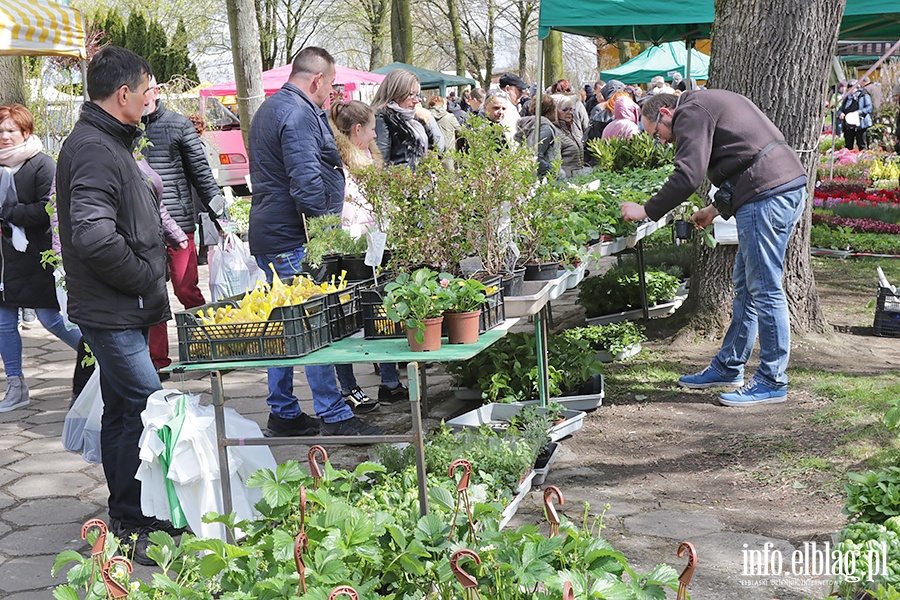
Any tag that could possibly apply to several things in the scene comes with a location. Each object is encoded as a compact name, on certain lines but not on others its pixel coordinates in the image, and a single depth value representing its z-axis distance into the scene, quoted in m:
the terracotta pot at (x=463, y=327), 3.36
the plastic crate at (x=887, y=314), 6.42
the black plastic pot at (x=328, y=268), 4.21
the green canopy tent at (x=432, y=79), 21.30
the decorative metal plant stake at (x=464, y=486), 2.48
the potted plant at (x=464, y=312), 3.35
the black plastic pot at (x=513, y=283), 3.87
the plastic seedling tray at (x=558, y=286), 4.08
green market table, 3.17
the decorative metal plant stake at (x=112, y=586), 2.05
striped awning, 6.44
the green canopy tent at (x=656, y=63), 19.27
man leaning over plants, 4.90
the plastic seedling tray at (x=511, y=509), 3.59
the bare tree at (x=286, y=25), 31.55
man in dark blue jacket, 4.62
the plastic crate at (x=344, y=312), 3.50
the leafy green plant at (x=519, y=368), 4.93
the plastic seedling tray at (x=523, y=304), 3.82
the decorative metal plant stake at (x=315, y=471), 2.79
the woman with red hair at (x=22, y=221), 5.34
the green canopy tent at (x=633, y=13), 7.66
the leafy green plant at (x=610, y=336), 6.02
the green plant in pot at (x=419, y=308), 3.26
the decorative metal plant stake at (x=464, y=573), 2.02
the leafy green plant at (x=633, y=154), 7.82
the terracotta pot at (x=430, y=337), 3.28
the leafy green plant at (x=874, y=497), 2.85
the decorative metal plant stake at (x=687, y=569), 2.04
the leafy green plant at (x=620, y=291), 6.93
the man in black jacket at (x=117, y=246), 3.32
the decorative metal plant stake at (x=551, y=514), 2.34
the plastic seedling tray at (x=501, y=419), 4.54
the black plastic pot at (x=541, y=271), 4.20
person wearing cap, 11.54
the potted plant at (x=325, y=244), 4.01
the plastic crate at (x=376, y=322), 3.50
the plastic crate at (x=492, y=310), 3.51
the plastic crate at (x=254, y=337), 3.25
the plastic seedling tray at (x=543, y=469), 4.12
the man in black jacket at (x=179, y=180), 5.80
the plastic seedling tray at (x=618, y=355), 6.04
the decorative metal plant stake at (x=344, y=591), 1.91
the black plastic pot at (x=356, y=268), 4.10
